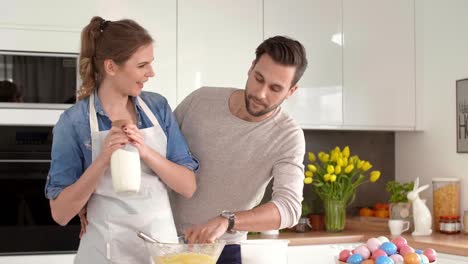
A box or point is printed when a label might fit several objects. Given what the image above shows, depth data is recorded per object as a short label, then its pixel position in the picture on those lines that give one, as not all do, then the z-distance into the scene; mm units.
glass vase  4043
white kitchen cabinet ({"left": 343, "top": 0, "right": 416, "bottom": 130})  4145
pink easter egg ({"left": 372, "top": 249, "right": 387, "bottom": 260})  1978
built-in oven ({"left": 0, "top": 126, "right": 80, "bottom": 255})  3322
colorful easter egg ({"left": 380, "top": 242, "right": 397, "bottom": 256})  2021
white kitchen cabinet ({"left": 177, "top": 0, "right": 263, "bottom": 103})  3711
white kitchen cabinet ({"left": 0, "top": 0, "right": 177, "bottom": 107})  3357
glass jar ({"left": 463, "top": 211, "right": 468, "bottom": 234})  3822
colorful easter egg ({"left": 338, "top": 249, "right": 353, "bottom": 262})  2056
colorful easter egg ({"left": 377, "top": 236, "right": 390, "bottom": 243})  2135
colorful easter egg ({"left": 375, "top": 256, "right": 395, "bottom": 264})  1917
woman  1830
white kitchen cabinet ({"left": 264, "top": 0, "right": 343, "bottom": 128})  3953
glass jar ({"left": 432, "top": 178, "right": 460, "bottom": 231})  3963
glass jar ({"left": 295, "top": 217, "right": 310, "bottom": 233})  4008
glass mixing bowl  1546
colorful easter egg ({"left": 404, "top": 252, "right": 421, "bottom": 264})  1924
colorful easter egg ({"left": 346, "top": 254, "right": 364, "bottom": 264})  1983
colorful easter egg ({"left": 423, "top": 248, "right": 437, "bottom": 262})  2041
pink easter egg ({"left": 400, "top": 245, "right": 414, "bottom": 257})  2000
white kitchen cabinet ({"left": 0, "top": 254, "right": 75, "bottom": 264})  3270
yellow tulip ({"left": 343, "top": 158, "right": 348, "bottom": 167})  3990
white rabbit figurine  3863
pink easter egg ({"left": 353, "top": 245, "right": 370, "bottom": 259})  2021
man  2047
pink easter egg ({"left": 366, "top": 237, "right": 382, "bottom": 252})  2055
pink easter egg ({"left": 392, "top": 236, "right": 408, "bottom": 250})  2058
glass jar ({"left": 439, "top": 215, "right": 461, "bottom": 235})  3861
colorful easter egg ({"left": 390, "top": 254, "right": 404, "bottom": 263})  1950
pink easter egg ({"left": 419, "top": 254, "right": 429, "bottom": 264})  1949
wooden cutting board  4059
